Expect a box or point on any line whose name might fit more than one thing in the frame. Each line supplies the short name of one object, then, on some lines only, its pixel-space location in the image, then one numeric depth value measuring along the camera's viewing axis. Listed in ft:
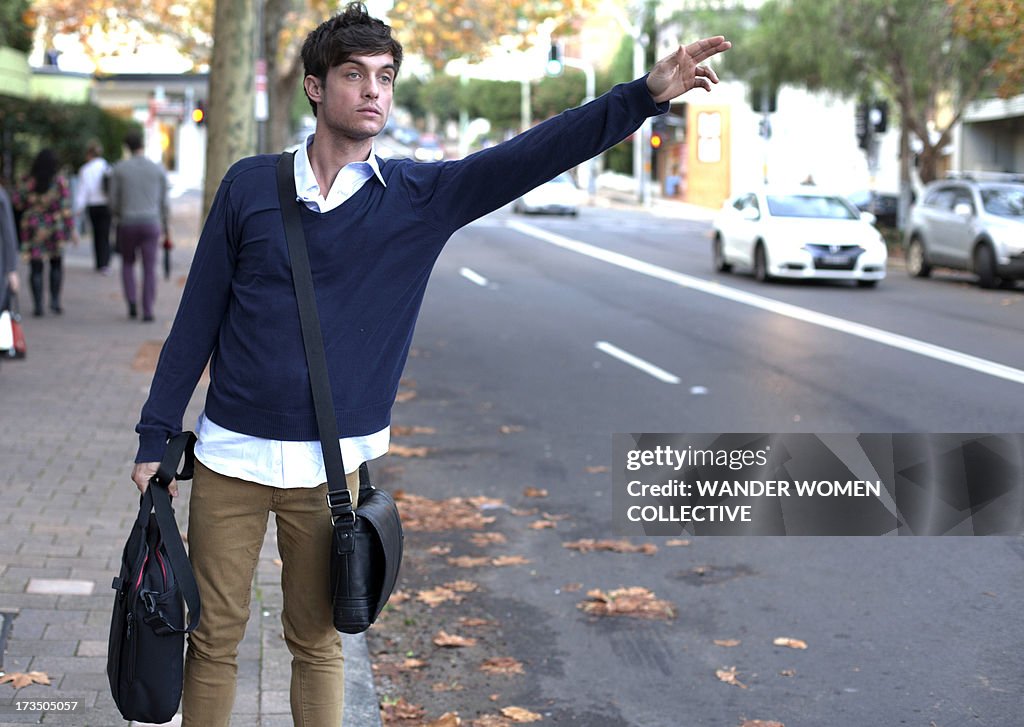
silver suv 69.62
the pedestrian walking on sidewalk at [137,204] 47.96
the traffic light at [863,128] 110.63
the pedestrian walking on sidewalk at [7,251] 29.71
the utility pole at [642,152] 183.21
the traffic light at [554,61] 109.29
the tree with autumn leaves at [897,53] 92.68
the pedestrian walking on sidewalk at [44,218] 50.08
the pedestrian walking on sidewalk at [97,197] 67.72
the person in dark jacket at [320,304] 10.98
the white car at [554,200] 151.23
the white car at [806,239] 70.28
